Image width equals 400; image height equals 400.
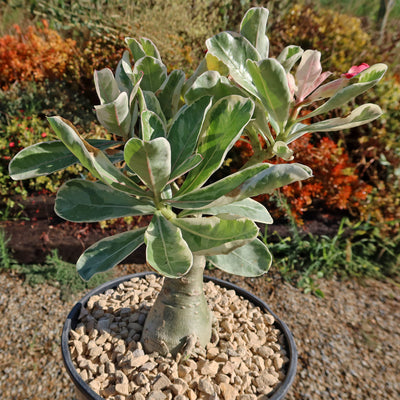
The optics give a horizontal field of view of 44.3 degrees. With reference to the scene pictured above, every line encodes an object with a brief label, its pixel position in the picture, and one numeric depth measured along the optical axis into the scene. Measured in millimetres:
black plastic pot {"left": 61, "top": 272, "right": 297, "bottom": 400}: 384
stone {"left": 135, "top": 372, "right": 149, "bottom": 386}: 398
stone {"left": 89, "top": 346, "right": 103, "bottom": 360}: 428
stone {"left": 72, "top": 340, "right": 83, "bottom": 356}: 427
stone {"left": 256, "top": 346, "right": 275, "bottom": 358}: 443
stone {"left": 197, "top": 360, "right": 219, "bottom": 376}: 415
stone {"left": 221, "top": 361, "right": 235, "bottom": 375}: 416
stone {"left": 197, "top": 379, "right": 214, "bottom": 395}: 394
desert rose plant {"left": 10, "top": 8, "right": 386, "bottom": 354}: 313
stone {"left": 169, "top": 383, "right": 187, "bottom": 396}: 390
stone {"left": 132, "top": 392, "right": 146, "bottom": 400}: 386
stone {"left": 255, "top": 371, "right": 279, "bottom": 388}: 410
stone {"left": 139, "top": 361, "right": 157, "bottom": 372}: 412
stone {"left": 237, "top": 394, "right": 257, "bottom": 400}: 393
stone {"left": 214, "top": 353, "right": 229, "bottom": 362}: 430
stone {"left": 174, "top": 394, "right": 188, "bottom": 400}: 385
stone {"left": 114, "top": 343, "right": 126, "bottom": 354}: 432
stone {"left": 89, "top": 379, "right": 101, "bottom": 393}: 393
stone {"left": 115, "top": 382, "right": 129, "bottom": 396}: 391
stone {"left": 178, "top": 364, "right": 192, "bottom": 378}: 409
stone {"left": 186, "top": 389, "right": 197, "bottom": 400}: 393
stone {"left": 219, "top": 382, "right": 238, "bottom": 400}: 396
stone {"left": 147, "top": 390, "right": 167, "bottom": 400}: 384
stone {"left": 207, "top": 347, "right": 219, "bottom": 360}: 434
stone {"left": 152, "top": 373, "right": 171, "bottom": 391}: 394
